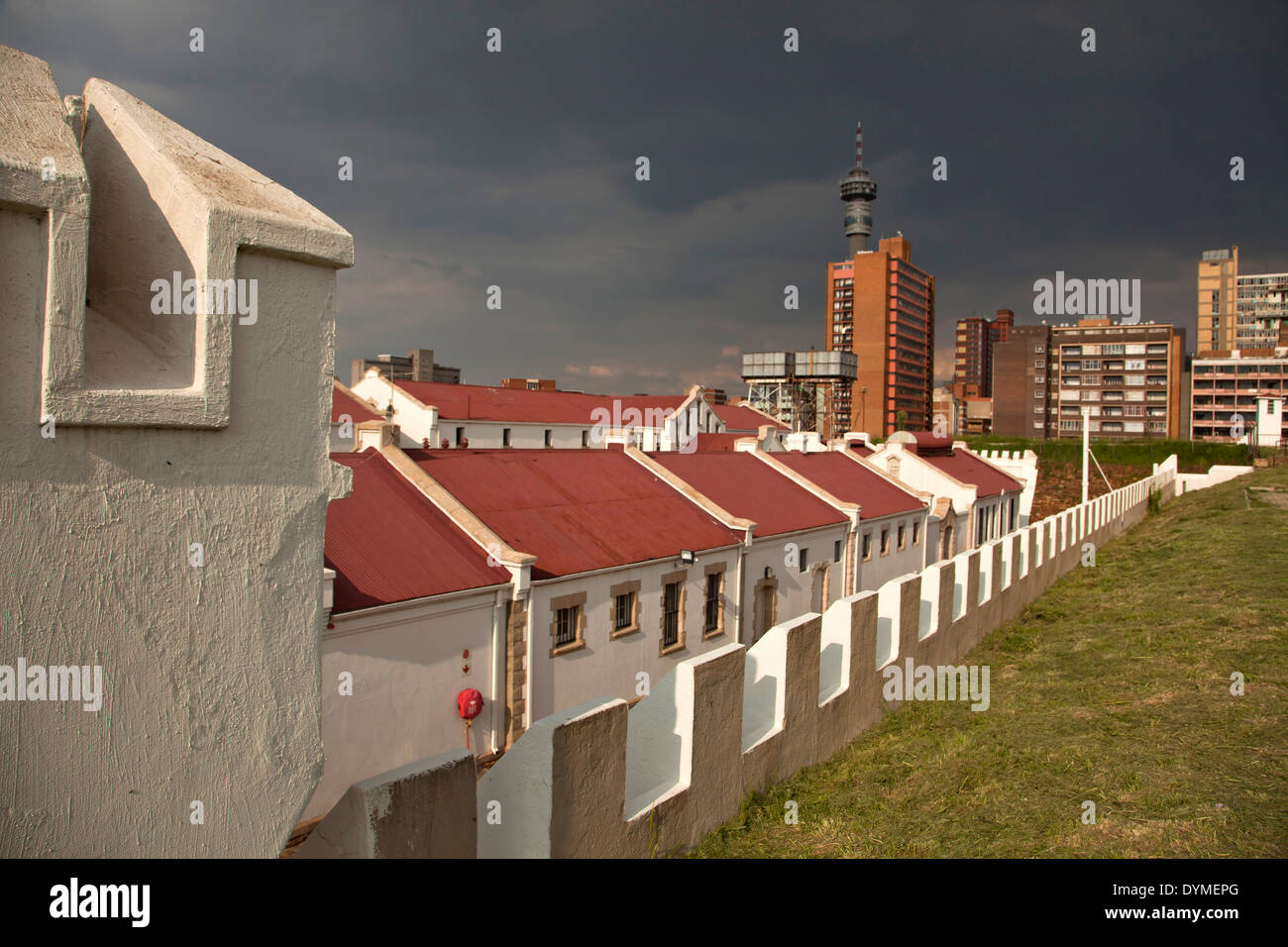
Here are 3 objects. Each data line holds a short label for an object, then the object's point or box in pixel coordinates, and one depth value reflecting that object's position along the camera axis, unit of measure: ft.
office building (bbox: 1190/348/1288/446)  310.04
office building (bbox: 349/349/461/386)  278.99
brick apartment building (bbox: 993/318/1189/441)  343.46
